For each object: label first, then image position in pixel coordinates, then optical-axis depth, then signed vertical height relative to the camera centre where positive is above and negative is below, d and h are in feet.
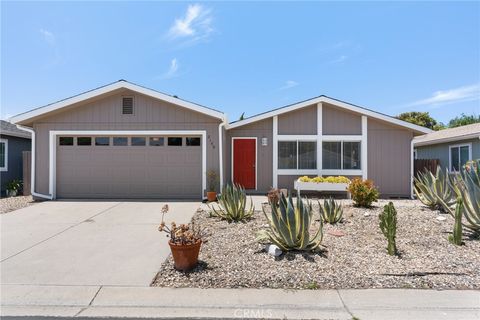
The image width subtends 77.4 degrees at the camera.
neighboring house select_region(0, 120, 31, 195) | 43.65 +1.66
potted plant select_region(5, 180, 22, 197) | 41.04 -3.67
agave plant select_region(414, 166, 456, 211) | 26.84 -2.63
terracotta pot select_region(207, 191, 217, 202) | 34.45 -3.89
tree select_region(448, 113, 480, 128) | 117.69 +17.43
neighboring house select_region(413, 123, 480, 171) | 42.52 +2.91
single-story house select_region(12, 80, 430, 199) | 35.94 +2.31
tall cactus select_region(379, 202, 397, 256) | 16.15 -3.45
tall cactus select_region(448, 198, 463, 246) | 17.87 -3.75
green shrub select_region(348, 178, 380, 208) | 29.60 -2.98
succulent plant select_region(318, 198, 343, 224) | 23.22 -3.90
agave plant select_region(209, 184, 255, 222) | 24.13 -3.43
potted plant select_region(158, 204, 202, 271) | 14.49 -4.19
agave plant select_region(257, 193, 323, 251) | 15.96 -3.45
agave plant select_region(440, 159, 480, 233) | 19.22 -1.98
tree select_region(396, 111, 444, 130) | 116.37 +17.21
